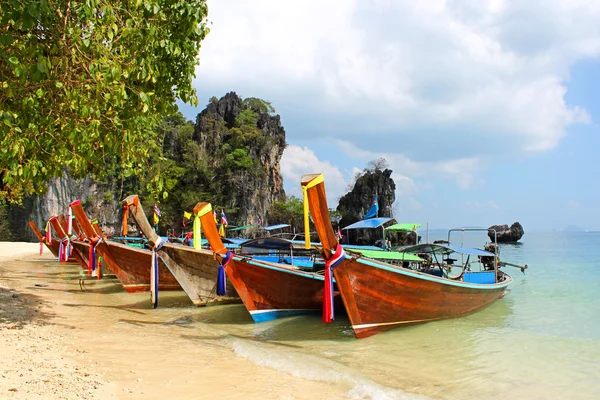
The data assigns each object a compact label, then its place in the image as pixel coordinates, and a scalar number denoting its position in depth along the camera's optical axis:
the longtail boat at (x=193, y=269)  9.23
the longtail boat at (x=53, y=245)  22.27
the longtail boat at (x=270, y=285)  8.19
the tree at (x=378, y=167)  46.86
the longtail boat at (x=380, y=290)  6.09
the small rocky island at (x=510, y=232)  58.62
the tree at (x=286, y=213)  42.41
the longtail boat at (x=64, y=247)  15.82
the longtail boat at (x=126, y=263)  11.40
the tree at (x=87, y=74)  4.59
